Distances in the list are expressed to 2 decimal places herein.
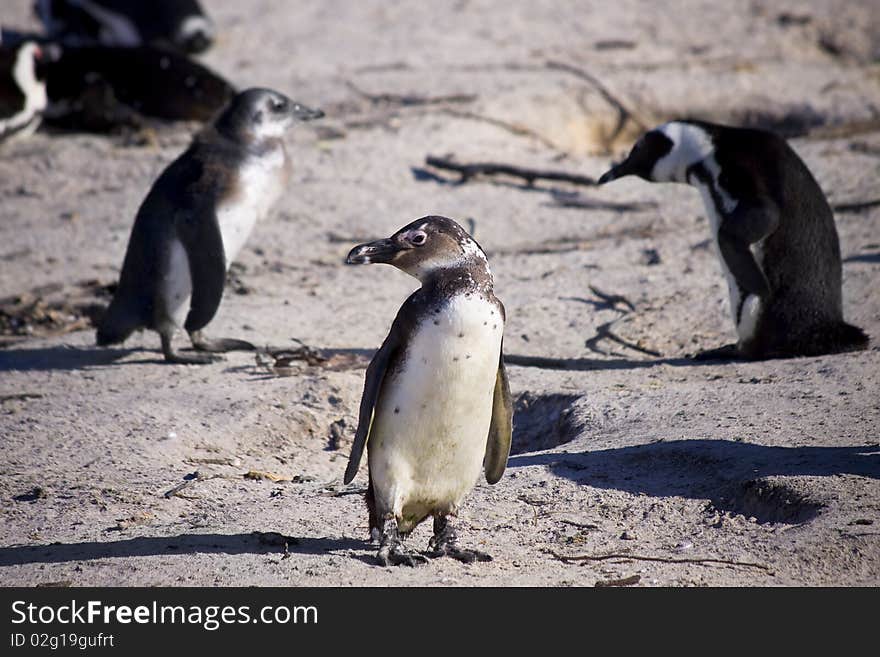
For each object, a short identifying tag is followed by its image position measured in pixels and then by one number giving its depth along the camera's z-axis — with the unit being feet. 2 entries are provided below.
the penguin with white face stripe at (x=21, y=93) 59.47
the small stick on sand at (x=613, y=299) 39.95
